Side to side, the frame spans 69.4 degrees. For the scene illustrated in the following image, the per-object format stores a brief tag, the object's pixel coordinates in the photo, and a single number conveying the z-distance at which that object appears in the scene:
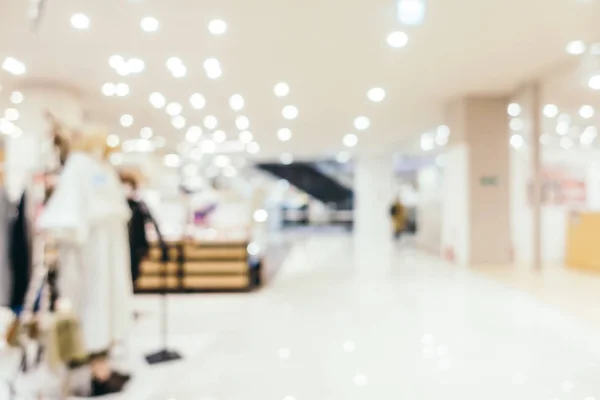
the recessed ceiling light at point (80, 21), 4.31
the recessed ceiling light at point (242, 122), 9.52
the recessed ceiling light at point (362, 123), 9.69
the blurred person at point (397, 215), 13.61
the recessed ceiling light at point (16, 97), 7.18
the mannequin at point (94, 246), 2.17
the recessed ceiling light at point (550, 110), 8.42
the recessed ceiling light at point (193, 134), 10.70
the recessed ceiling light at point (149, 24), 4.39
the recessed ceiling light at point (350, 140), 11.76
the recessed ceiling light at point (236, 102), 7.68
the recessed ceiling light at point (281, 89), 6.92
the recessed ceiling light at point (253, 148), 13.43
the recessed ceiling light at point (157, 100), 7.38
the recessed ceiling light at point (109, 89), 6.75
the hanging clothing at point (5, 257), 2.13
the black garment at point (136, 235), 3.10
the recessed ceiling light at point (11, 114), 8.27
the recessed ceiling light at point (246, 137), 11.48
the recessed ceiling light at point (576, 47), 5.13
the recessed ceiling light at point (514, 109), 7.90
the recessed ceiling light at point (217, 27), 4.50
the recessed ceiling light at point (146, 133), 10.54
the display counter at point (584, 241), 6.96
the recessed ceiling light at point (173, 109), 8.16
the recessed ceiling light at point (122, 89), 6.74
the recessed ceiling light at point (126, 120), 9.08
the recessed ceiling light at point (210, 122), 9.41
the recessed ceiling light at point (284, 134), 11.05
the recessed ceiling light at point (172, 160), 14.50
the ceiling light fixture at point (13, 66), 5.68
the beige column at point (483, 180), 7.84
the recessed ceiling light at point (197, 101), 7.52
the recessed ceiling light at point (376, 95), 7.21
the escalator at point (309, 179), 21.20
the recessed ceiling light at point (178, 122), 9.37
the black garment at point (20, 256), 2.15
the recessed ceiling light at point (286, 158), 16.24
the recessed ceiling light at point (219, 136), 11.45
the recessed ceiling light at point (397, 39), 4.78
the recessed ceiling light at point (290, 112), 8.54
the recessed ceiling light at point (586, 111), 8.43
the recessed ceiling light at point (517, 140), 8.31
